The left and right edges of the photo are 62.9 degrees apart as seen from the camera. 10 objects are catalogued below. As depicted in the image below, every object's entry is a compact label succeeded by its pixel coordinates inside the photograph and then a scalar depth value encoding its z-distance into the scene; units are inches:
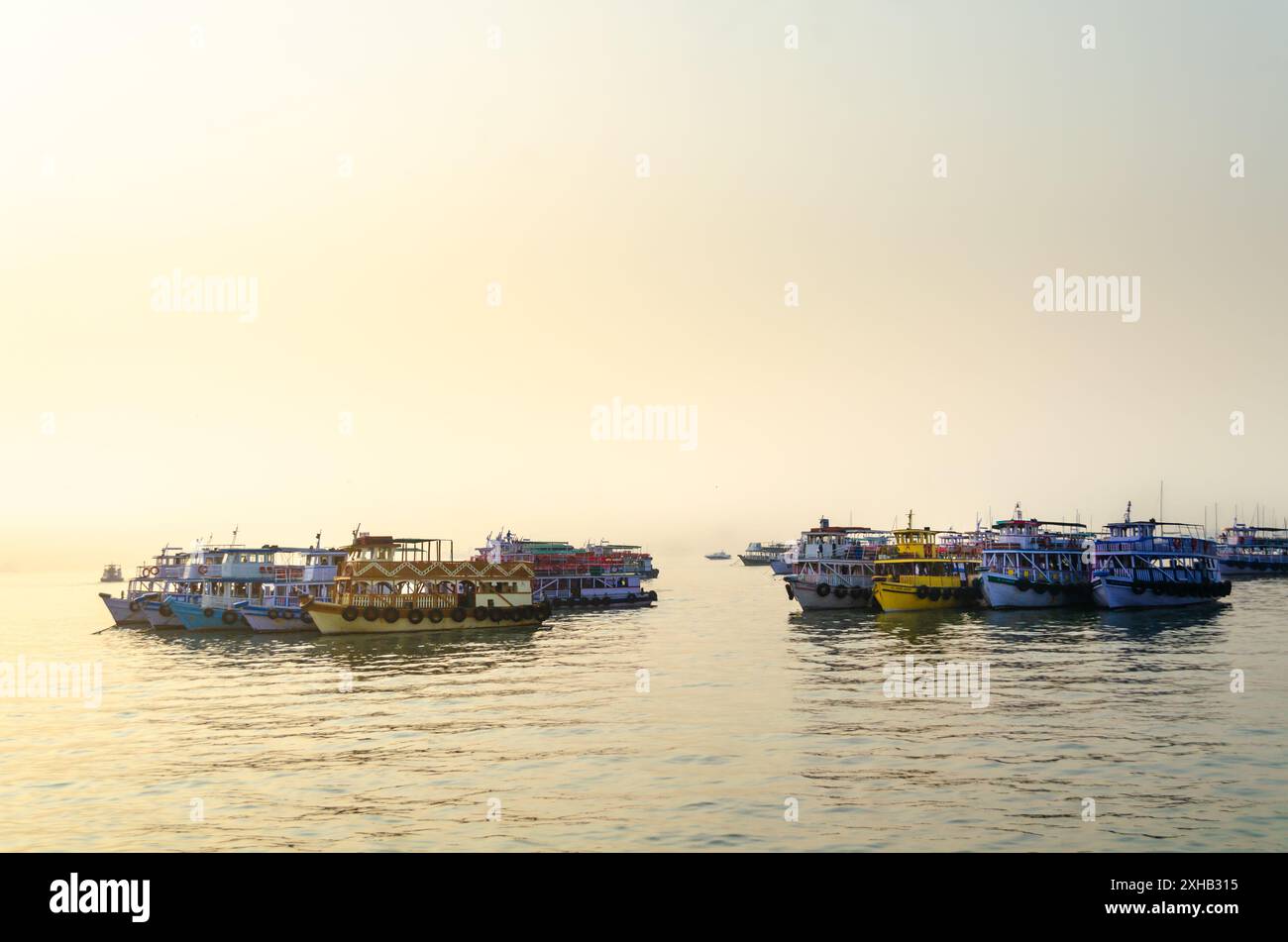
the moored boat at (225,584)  3334.2
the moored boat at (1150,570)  3607.3
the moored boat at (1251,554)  6441.9
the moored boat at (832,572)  3892.7
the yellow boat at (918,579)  3513.8
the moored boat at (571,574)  4562.0
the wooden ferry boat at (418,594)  3041.3
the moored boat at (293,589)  3181.6
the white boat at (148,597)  3585.1
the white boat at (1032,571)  3572.8
